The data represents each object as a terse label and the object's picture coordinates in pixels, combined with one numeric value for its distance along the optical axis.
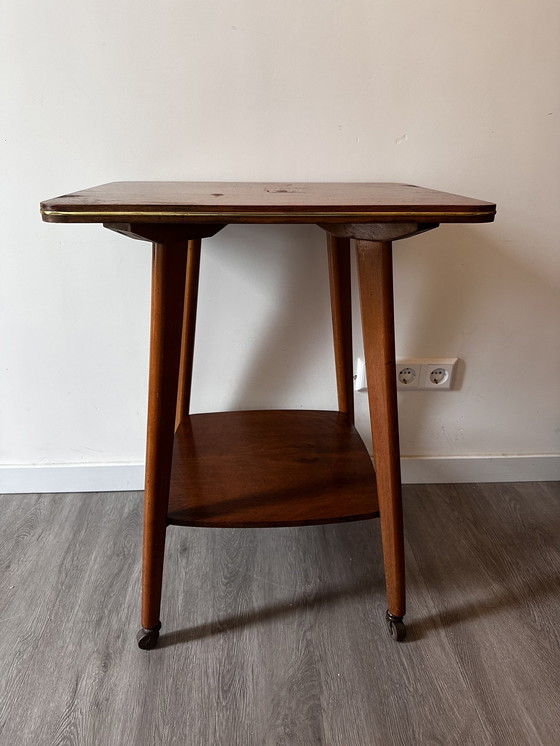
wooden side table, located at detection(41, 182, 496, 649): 0.65
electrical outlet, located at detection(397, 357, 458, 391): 1.19
